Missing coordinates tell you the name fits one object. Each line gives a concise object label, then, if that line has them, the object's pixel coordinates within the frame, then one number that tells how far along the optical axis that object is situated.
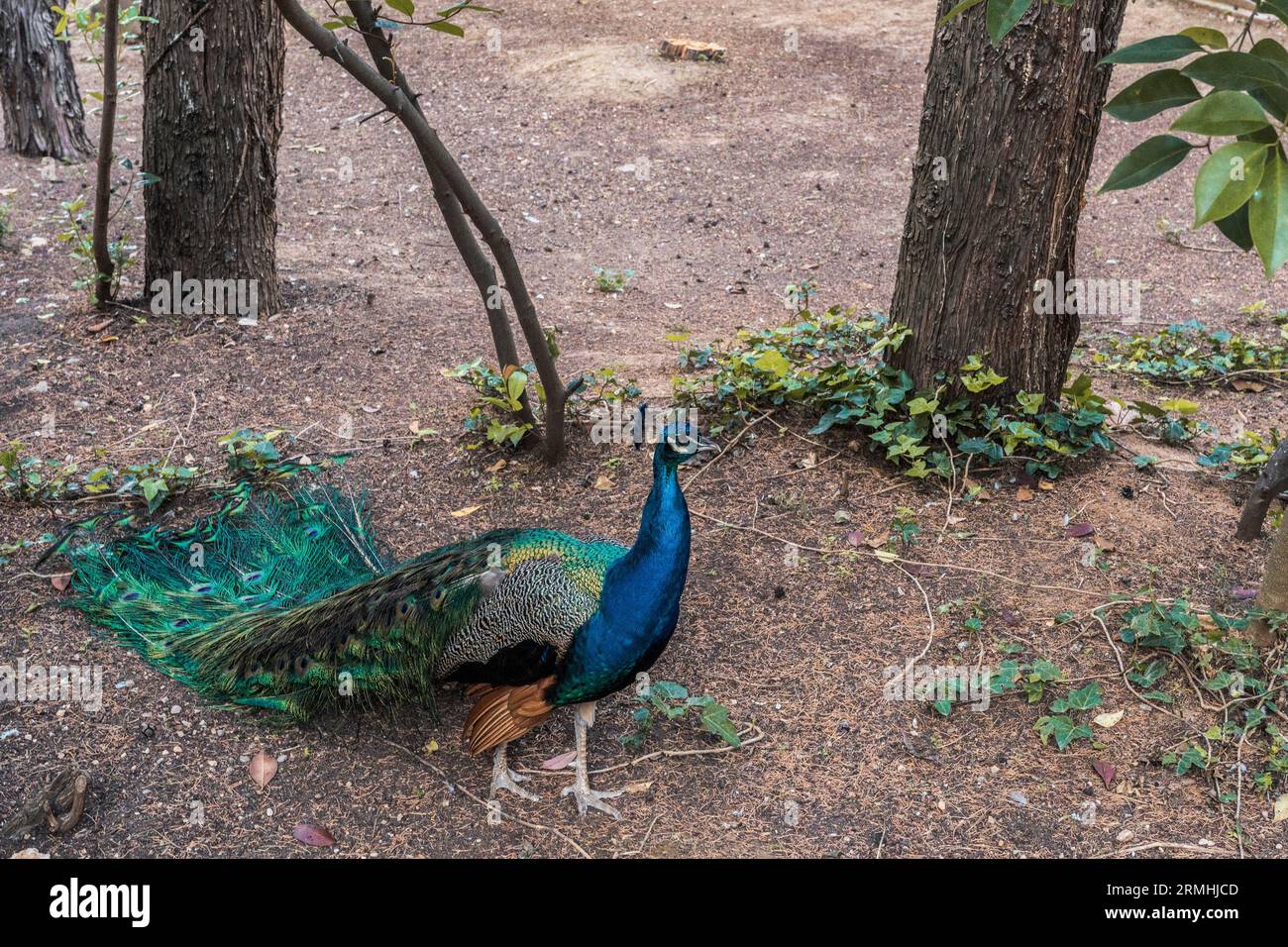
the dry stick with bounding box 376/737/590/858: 3.43
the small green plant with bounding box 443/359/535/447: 5.11
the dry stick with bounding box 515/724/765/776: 3.75
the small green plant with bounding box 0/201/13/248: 7.77
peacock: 3.43
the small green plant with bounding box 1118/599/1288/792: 3.51
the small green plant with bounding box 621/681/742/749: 3.71
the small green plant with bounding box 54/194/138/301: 6.62
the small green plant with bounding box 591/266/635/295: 7.54
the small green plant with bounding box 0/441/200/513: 4.83
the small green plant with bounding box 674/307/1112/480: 4.82
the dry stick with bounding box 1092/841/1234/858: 3.25
